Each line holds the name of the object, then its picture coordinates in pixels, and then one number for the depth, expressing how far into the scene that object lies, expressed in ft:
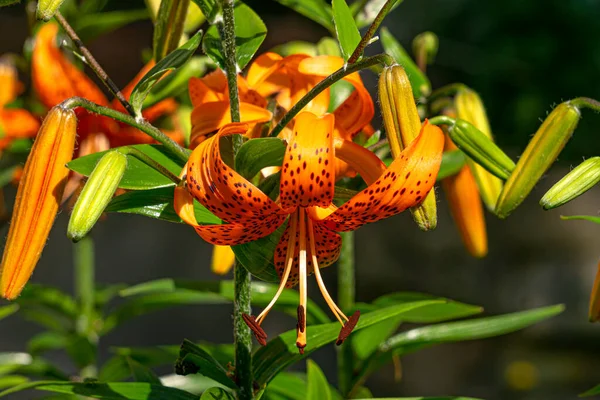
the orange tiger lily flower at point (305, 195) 2.56
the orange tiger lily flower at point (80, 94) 3.29
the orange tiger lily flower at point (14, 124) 3.35
